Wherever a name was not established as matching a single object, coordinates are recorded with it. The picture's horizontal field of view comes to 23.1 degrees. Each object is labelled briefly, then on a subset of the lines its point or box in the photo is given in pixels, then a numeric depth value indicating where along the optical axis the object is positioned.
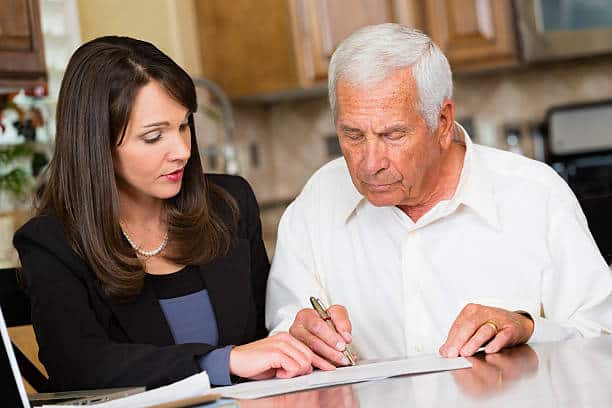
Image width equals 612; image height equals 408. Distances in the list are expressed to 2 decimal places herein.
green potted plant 2.90
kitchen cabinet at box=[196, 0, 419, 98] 3.89
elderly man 1.81
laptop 1.44
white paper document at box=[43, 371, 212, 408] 1.51
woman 1.78
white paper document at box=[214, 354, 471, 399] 1.58
